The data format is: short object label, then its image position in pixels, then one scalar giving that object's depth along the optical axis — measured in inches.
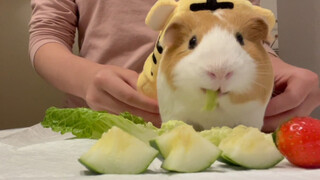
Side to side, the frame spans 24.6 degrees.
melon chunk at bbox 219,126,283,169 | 17.5
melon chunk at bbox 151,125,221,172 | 17.0
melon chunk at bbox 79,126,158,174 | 16.8
